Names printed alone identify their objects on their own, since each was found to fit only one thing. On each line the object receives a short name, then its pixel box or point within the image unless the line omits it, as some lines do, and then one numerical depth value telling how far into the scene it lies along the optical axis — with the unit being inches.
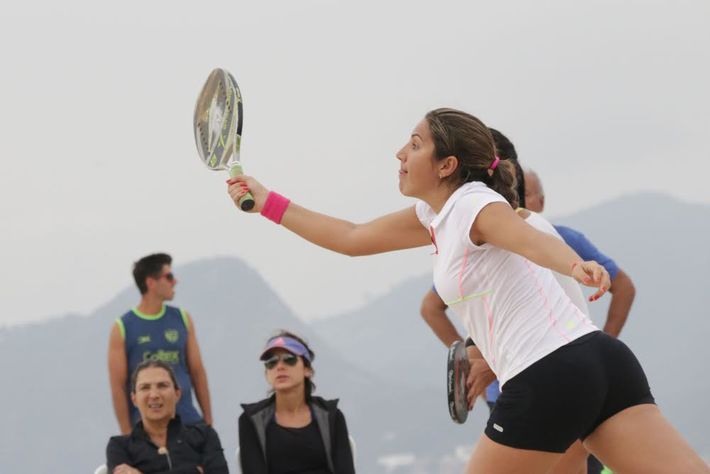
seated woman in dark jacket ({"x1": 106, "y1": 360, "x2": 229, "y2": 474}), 322.7
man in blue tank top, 376.5
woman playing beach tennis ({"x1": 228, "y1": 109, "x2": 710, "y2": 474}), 183.5
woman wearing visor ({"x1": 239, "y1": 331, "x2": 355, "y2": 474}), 319.9
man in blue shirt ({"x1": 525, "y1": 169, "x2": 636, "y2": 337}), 305.9
